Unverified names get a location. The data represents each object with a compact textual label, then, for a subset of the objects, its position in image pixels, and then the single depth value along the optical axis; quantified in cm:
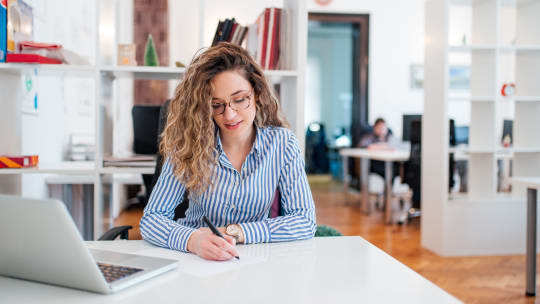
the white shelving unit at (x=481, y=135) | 370
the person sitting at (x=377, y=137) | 591
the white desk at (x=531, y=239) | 270
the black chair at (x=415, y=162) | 454
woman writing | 138
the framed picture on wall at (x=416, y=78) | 726
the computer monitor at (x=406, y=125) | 530
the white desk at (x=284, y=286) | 77
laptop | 72
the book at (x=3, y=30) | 205
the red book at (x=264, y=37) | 220
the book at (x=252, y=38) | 227
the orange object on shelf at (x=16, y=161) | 217
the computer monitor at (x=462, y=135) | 552
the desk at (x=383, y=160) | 490
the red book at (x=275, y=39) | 221
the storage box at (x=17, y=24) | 212
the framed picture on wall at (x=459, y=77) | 722
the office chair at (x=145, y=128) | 299
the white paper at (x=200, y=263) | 94
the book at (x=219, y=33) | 223
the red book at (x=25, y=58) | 211
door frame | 717
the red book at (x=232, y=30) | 225
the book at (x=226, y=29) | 222
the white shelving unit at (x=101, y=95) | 214
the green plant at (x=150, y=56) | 237
